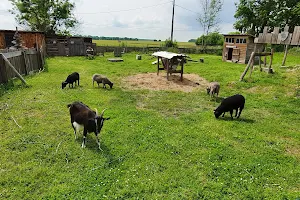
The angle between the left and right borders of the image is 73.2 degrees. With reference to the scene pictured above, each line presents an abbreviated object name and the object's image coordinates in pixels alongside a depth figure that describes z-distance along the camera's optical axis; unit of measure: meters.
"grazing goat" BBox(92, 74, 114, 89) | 12.31
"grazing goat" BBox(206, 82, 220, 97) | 10.95
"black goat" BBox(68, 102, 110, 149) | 5.56
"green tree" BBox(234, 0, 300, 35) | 44.51
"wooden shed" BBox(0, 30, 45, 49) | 21.97
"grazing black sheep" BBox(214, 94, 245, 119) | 8.19
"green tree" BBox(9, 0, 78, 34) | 35.59
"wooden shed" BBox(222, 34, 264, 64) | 25.91
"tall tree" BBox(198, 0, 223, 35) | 43.84
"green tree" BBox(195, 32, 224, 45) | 47.94
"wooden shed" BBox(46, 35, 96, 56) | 27.89
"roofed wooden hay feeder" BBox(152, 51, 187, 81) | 14.89
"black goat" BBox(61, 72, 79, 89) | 11.67
